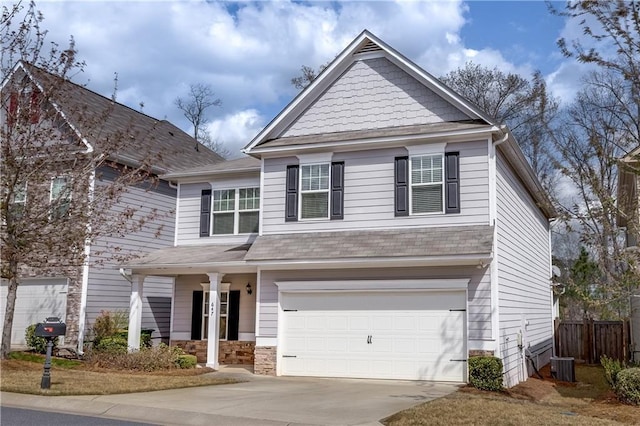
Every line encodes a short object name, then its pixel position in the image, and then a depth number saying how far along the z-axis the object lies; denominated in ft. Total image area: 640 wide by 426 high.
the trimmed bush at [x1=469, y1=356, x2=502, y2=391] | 44.50
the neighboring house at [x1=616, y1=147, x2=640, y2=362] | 40.34
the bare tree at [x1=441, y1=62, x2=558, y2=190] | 107.96
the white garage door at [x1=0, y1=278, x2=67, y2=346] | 67.31
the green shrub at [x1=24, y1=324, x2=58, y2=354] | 61.53
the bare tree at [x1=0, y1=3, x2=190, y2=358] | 50.75
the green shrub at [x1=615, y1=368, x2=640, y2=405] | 39.01
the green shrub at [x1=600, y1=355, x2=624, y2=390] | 42.42
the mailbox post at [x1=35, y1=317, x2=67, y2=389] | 39.37
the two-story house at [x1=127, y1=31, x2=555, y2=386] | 48.39
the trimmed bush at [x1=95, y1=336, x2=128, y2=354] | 58.23
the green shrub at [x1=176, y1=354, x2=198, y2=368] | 54.98
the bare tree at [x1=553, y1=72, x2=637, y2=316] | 40.28
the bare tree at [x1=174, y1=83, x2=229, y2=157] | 142.72
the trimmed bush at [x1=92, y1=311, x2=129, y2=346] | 63.13
